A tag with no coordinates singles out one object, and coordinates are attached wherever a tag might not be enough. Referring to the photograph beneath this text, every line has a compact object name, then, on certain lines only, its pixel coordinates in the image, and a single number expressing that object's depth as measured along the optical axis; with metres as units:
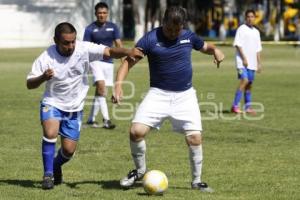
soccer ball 17.68
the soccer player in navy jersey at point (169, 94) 18.25
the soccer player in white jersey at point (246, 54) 36.18
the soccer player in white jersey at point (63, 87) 18.31
